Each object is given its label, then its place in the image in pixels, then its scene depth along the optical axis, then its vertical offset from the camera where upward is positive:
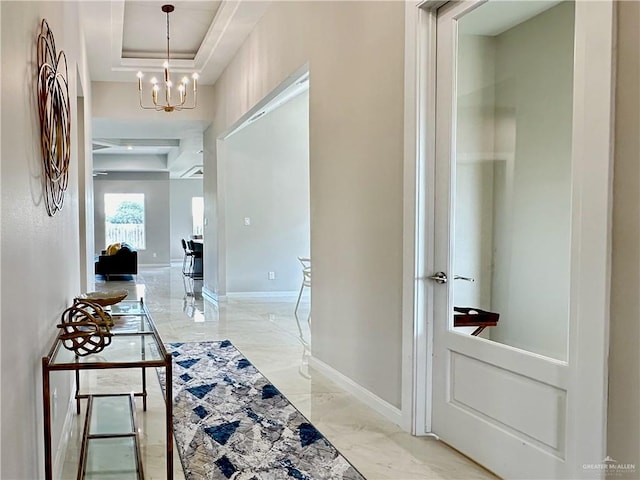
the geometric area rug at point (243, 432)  2.67 -1.18
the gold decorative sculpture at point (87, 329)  2.33 -0.48
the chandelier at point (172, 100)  8.55 +1.82
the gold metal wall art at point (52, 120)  2.31 +0.46
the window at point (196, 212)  19.00 +0.26
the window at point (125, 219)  17.02 +0.02
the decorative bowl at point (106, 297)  3.02 -0.43
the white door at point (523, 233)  2.01 -0.06
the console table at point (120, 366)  2.12 -0.57
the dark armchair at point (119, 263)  12.72 -0.98
